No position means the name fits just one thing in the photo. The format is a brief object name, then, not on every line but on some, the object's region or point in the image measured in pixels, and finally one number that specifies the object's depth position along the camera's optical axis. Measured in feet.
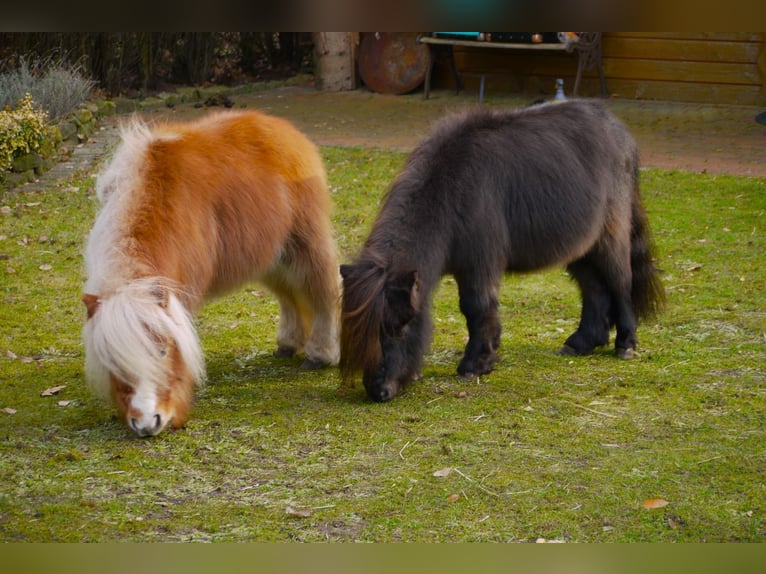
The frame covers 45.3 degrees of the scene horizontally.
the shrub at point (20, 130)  32.73
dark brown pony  16.43
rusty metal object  48.47
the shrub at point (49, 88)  36.17
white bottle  34.68
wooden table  42.88
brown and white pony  14.60
